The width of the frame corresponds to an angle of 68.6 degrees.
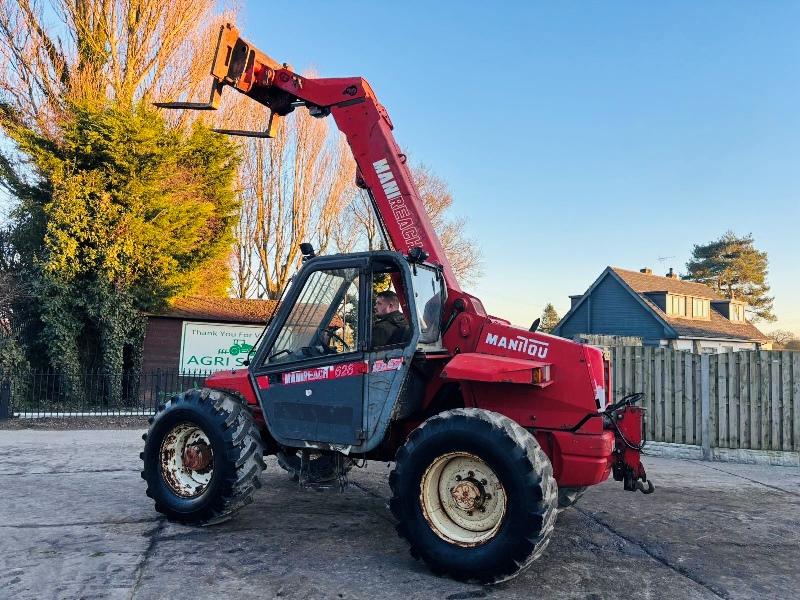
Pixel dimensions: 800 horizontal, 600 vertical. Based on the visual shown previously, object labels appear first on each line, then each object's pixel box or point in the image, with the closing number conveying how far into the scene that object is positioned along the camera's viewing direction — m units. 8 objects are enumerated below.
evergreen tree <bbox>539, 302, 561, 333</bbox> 59.82
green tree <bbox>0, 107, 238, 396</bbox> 15.66
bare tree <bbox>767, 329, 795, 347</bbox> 55.21
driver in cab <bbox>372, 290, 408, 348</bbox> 4.72
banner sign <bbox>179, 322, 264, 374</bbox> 17.72
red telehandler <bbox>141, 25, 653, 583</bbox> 3.98
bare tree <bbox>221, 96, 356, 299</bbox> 30.09
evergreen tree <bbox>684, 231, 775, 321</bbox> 53.41
